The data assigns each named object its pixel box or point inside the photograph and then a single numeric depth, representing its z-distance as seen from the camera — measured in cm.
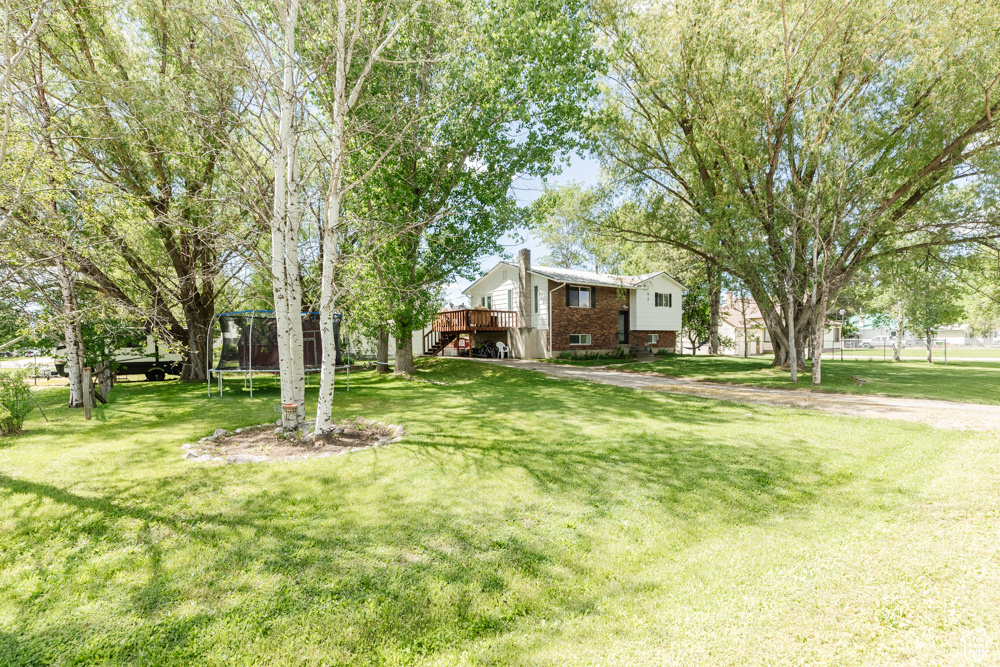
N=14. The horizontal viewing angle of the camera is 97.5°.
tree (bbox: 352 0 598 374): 1245
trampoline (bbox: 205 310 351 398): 1282
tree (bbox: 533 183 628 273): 1585
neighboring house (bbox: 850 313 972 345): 7194
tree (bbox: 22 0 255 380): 882
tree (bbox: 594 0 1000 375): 1243
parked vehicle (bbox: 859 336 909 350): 5656
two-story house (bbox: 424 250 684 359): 2528
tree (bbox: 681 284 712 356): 3556
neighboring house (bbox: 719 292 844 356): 4278
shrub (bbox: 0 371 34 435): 726
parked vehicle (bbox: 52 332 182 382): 1802
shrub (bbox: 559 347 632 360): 2491
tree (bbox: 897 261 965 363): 1659
